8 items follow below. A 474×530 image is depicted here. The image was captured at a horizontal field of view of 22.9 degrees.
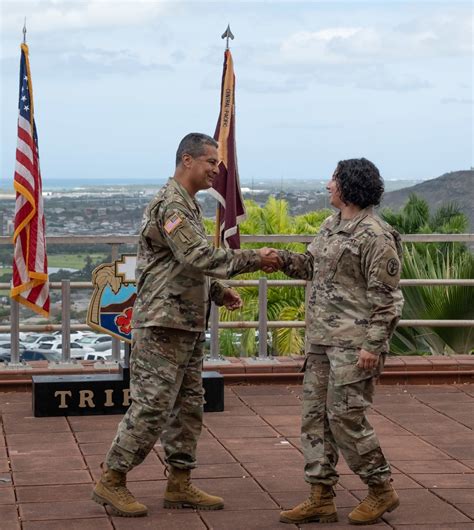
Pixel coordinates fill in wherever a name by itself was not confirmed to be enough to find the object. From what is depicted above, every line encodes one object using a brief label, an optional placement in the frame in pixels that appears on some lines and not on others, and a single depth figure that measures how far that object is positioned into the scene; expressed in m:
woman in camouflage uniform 5.62
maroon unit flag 10.30
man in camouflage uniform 5.82
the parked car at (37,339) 19.02
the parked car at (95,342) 22.41
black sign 8.49
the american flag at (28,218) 9.74
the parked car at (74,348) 18.62
